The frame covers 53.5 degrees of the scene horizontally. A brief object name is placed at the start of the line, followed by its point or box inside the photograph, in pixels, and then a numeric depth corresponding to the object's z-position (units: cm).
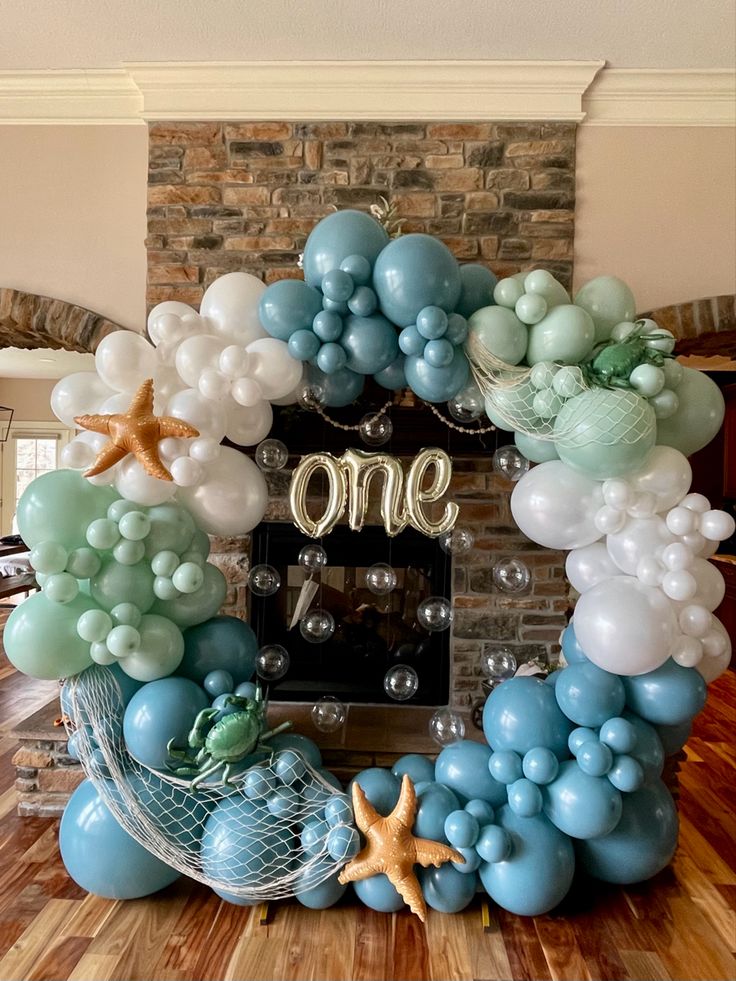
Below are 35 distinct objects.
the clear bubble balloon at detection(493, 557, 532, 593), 212
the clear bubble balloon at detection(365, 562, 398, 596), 213
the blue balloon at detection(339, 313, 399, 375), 199
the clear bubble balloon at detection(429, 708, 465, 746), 218
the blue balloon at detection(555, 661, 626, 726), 195
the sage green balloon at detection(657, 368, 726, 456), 205
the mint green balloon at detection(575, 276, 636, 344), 212
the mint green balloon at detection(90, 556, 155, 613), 192
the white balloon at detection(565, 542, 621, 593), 209
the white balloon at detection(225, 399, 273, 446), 208
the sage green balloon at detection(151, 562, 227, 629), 204
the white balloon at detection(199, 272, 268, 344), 207
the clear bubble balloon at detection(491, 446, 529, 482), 220
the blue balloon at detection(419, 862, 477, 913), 194
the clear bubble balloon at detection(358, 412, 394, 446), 215
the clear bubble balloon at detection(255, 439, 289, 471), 213
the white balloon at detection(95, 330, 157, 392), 198
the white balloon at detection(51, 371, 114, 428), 207
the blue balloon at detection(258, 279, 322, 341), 199
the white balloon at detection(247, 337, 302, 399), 200
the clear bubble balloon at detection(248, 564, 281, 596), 219
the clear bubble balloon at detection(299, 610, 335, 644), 219
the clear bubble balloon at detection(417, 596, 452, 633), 217
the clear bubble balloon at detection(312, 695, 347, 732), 221
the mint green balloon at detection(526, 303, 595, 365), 199
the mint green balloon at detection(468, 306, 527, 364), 202
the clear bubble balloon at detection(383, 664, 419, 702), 215
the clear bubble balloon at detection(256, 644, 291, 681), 216
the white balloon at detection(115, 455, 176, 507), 194
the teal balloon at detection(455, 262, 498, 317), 213
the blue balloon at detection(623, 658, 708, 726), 198
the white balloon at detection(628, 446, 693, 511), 197
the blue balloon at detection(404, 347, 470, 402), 202
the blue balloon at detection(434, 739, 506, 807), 202
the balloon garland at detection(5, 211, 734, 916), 190
